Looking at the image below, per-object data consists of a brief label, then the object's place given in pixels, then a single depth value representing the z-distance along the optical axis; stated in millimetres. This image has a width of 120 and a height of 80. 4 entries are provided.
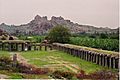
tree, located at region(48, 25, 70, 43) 73500
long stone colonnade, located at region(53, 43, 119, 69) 31734
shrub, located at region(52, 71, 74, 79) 20438
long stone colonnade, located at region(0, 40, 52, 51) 62500
